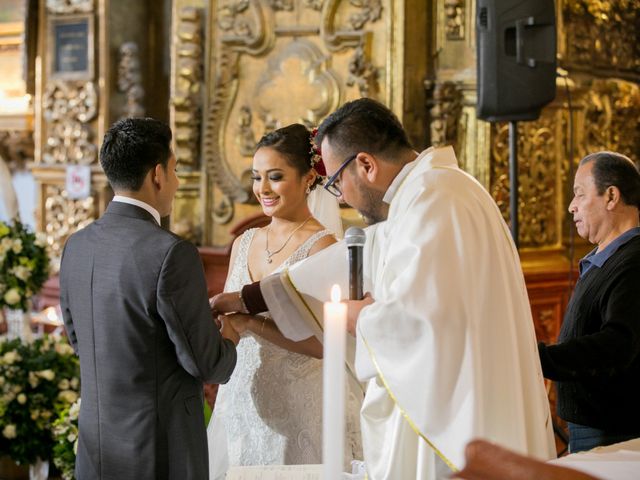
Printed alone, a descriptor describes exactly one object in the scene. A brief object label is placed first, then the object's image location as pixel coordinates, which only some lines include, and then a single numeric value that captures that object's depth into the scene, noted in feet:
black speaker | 14.46
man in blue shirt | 9.27
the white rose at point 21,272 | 16.38
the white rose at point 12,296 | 16.31
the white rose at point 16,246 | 16.43
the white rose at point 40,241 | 16.70
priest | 7.38
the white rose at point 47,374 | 16.15
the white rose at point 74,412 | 14.04
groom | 8.76
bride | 11.21
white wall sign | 22.53
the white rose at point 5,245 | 16.37
